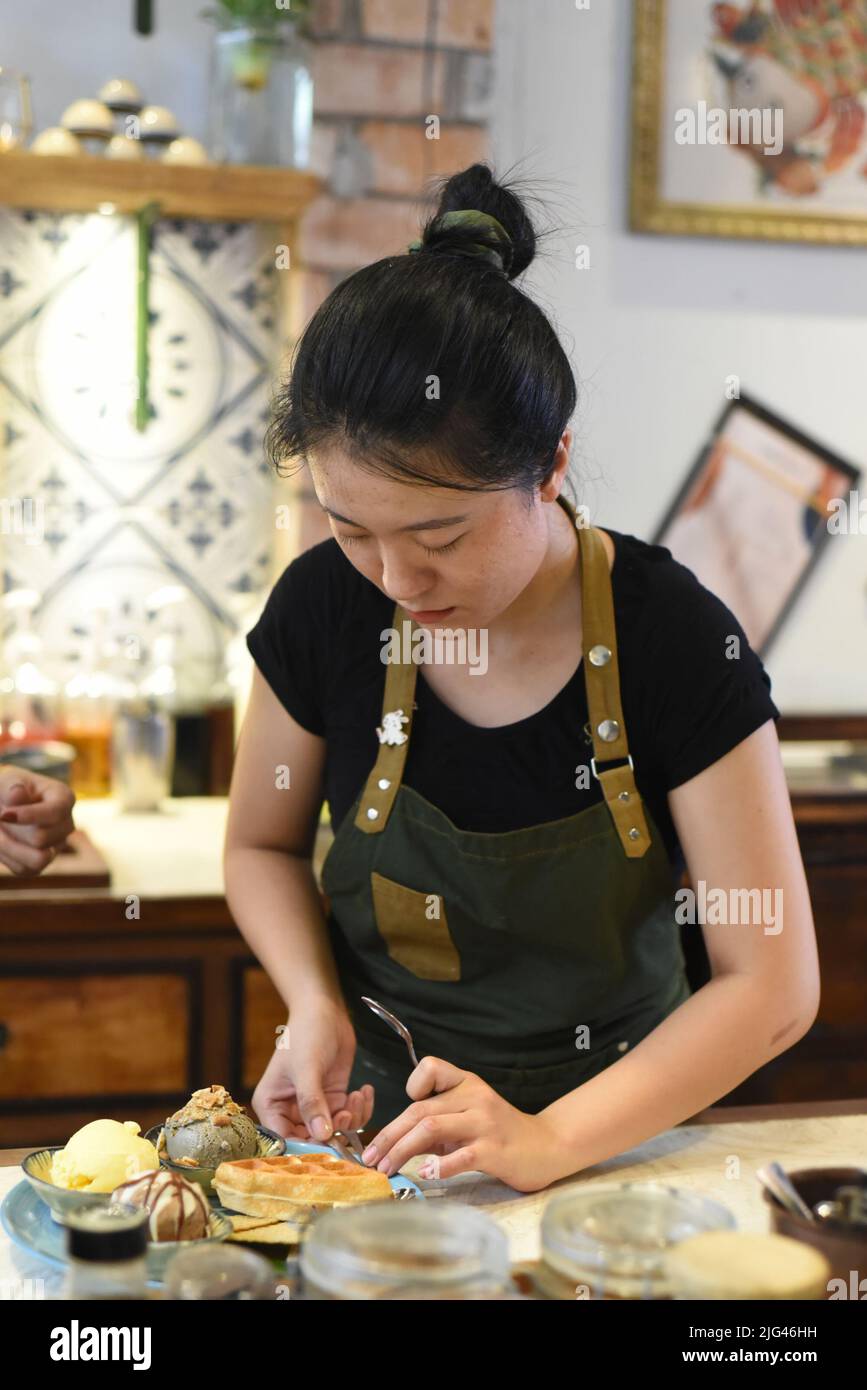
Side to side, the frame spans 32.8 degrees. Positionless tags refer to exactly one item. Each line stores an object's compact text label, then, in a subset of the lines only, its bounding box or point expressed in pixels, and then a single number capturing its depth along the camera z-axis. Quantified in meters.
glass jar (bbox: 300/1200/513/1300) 0.77
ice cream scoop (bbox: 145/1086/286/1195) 1.24
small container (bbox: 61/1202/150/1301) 0.78
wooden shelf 2.79
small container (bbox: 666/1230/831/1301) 0.78
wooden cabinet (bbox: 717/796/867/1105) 2.90
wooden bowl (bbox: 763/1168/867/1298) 0.88
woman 1.37
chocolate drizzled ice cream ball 1.06
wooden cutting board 2.44
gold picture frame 3.16
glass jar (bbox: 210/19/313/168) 2.82
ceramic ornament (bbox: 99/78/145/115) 2.85
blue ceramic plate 1.13
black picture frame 3.32
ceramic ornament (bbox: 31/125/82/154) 2.79
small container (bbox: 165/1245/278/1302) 0.80
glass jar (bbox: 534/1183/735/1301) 0.82
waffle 1.17
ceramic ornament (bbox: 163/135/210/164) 2.85
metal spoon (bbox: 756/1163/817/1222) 0.96
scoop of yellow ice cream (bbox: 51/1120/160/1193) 1.17
